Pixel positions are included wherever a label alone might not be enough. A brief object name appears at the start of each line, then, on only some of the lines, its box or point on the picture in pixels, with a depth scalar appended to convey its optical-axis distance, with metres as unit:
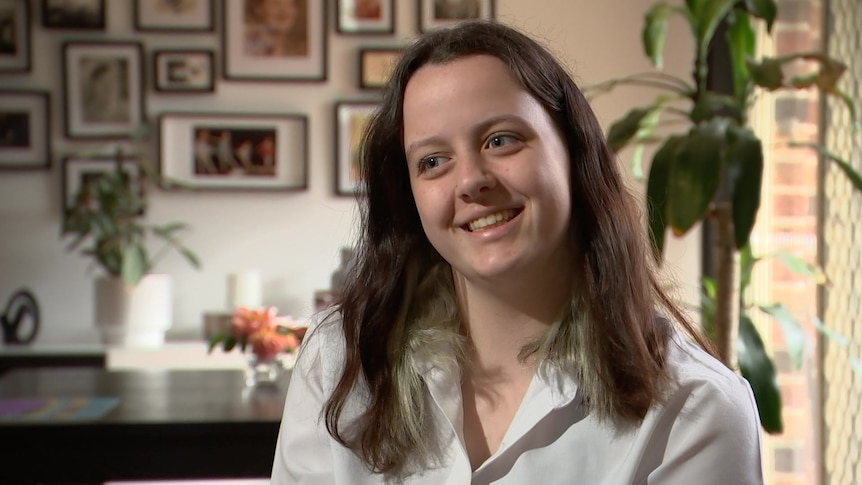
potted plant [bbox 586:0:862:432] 2.39
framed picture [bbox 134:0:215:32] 4.16
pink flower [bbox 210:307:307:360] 2.60
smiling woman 1.16
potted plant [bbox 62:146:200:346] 3.89
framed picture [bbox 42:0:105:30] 4.12
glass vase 2.64
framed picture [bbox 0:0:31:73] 4.12
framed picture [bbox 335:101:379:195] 4.20
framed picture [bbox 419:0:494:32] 4.23
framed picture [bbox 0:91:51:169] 4.13
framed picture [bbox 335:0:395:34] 4.21
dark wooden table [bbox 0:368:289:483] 2.15
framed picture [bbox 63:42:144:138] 4.15
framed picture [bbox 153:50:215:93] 4.16
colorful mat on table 2.21
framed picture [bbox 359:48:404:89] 4.22
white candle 4.01
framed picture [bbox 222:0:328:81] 4.18
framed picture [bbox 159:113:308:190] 4.17
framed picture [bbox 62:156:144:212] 4.14
